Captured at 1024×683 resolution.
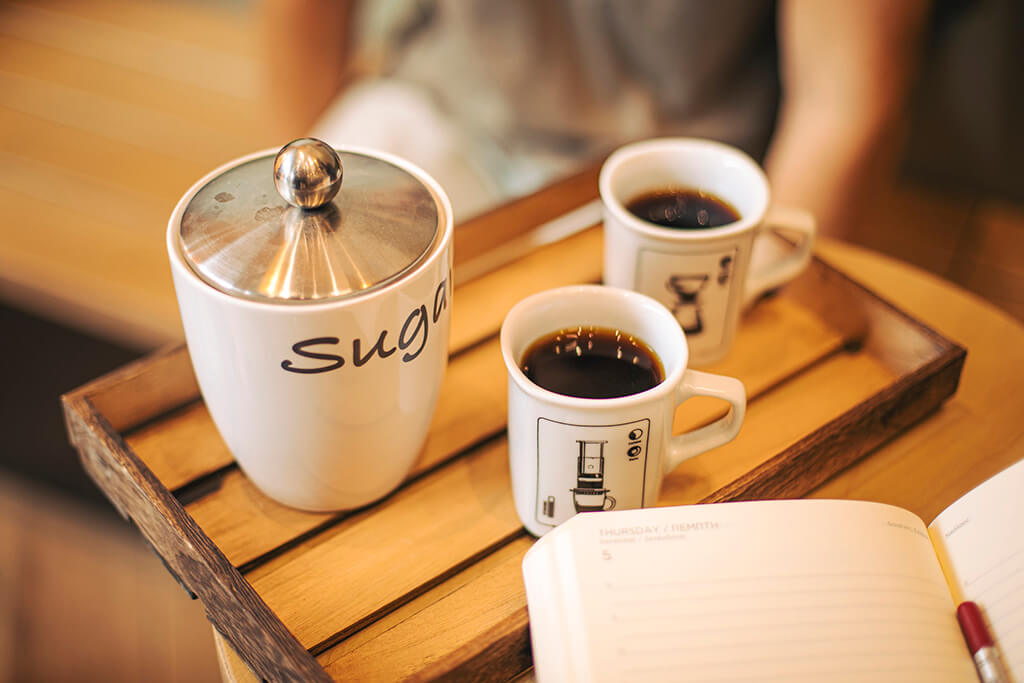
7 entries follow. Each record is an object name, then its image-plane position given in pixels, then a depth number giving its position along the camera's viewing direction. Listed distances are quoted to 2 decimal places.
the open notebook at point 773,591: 0.39
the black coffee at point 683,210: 0.60
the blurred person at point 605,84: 0.87
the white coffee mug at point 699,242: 0.54
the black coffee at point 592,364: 0.47
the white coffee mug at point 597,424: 0.43
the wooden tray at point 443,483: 0.44
